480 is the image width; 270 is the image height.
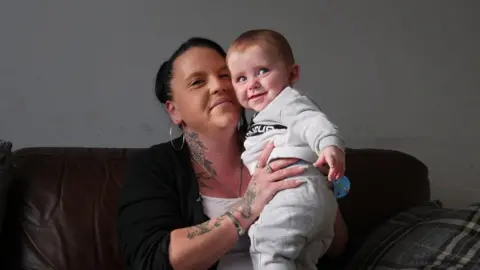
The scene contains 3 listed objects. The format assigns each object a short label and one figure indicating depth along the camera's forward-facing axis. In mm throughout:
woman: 1284
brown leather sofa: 1567
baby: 1149
